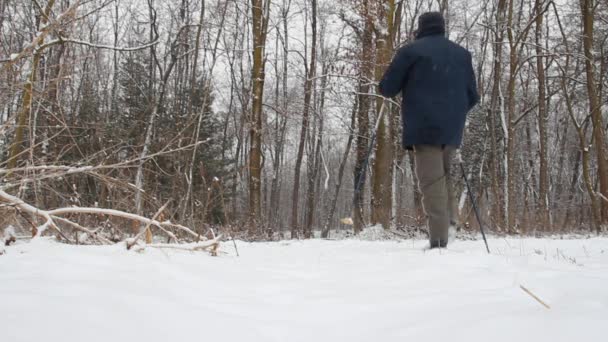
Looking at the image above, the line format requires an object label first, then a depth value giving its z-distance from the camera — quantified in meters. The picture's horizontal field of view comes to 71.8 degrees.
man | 3.27
